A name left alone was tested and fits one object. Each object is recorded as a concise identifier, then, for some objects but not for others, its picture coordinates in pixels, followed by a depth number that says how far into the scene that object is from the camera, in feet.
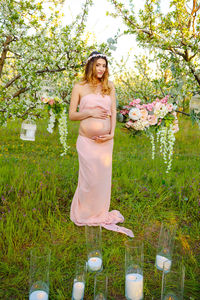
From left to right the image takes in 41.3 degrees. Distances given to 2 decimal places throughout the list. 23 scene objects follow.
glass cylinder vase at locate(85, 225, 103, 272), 10.44
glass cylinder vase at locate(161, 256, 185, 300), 7.39
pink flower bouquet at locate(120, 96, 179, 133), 13.52
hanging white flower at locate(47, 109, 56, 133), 15.30
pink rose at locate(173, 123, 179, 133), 14.60
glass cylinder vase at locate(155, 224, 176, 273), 10.41
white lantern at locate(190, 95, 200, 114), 13.25
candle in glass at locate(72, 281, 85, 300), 8.34
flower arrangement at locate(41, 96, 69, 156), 14.83
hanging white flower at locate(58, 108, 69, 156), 15.33
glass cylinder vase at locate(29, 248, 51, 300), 8.01
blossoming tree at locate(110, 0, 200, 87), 18.48
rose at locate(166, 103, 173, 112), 13.53
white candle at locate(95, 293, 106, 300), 7.90
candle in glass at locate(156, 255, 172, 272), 10.46
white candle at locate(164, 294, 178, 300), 7.79
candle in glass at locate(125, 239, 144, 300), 8.35
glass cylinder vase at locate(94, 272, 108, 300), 7.69
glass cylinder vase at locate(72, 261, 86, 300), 8.16
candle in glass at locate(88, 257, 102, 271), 10.49
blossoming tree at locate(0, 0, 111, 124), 18.40
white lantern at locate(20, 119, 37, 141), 18.13
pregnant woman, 13.96
